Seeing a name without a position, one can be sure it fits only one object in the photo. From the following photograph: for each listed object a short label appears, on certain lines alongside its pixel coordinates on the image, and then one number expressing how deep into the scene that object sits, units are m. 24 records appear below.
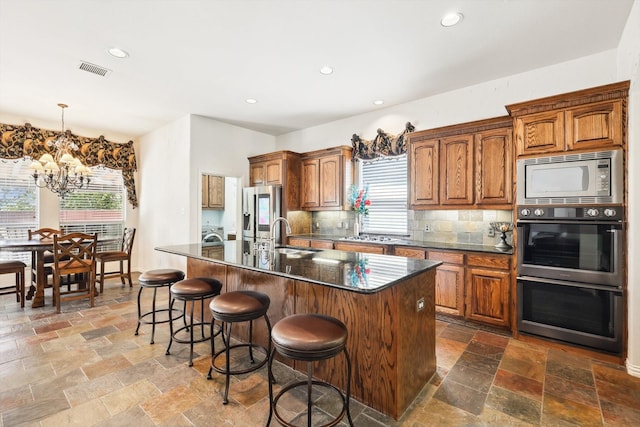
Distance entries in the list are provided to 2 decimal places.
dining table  3.77
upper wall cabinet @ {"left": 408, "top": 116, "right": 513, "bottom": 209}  3.34
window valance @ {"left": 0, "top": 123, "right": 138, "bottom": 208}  4.82
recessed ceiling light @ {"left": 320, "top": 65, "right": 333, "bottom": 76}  3.34
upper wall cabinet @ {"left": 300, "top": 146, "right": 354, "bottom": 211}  4.86
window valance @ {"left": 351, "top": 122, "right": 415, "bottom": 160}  4.40
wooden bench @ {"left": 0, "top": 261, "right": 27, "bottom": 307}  3.91
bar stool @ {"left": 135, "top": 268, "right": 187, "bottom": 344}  2.86
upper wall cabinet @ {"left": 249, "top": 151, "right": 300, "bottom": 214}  5.22
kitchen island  1.85
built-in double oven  2.55
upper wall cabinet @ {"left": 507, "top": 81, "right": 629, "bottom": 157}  2.56
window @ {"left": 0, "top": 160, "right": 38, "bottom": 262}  4.93
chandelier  4.33
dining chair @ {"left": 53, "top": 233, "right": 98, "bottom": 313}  3.86
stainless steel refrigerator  5.17
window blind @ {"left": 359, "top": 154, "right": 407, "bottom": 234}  4.59
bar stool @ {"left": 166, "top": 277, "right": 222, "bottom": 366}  2.51
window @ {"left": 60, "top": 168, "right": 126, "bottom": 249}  5.63
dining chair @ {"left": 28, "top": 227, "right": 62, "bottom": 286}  4.20
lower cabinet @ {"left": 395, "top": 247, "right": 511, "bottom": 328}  3.13
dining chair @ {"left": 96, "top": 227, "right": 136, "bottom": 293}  4.72
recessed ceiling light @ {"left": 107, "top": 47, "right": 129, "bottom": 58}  2.94
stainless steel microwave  2.56
